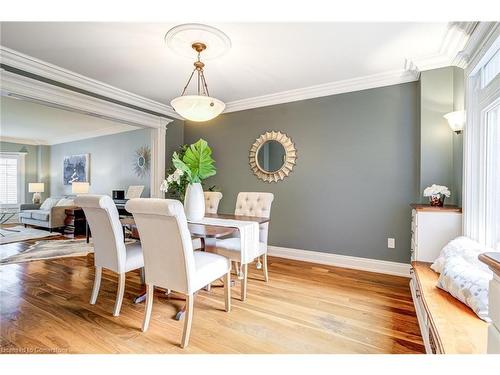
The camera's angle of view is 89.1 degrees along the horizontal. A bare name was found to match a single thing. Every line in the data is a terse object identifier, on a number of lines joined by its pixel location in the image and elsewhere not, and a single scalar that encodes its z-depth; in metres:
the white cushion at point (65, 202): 5.85
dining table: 1.99
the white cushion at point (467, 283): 1.32
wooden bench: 1.11
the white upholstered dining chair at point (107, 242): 2.01
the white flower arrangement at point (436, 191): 2.41
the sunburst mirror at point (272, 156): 3.72
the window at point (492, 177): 1.95
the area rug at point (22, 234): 4.84
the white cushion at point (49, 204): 6.07
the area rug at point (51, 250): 3.61
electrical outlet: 3.07
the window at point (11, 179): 7.29
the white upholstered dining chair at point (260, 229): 2.37
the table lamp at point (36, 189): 6.85
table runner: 2.23
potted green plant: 2.38
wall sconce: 2.33
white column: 4.25
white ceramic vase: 2.48
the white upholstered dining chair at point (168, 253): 1.63
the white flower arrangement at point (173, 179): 2.33
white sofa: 5.61
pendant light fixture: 2.07
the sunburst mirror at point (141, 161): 5.54
